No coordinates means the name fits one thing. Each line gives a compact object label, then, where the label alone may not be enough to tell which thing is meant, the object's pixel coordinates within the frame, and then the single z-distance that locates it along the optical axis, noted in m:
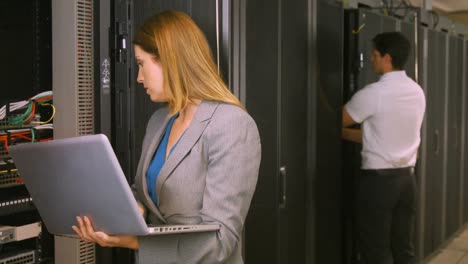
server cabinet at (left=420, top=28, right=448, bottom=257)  6.53
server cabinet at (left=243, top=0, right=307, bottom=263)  4.37
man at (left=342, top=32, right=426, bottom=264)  5.28
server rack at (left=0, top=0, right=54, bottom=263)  3.61
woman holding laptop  3.34
